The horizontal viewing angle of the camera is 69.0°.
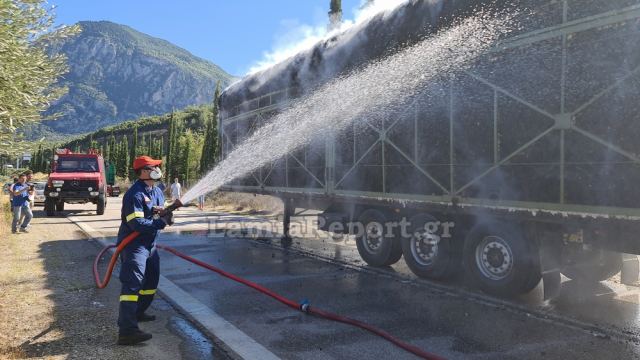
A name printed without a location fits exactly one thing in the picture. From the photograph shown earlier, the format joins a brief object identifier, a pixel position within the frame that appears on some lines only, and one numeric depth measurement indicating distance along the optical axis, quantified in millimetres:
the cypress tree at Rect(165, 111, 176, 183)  42062
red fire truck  17391
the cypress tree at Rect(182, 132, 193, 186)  37731
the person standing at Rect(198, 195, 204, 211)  20812
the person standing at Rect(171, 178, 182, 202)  18939
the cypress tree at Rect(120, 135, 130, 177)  59188
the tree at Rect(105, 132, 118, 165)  62625
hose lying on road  4195
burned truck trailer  4762
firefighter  4430
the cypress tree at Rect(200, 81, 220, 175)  31656
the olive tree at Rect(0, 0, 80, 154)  4219
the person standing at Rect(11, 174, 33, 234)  12062
